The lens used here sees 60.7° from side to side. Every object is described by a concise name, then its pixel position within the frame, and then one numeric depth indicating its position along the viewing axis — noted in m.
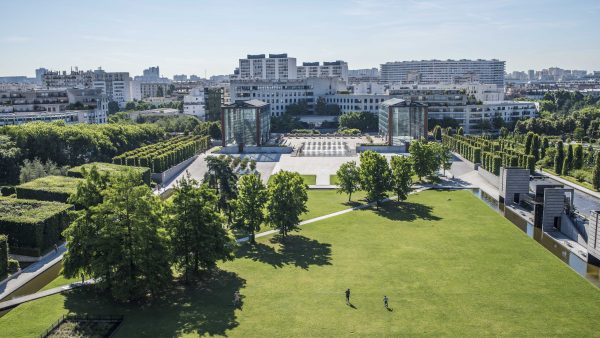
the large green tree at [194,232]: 39.31
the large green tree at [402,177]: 65.12
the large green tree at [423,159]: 76.75
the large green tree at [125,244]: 35.94
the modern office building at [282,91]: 157.88
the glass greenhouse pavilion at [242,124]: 114.00
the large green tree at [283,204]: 50.34
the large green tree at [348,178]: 66.30
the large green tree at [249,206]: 48.94
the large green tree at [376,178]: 62.91
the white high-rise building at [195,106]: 180.50
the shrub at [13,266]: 43.79
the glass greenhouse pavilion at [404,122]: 113.12
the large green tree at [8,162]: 74.19
